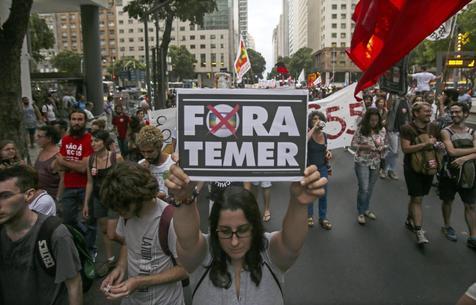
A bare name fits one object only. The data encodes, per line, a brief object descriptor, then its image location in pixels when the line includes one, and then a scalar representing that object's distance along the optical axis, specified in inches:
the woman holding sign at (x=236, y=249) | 86.5
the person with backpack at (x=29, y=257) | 99.3
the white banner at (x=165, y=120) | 327.3
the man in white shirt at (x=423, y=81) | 547.7
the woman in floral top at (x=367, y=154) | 270.8
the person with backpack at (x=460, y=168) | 226.2
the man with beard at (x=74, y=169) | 206.5
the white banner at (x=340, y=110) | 372.2
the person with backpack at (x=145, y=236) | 106.5
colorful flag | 730.2
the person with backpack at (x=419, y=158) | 232.8
